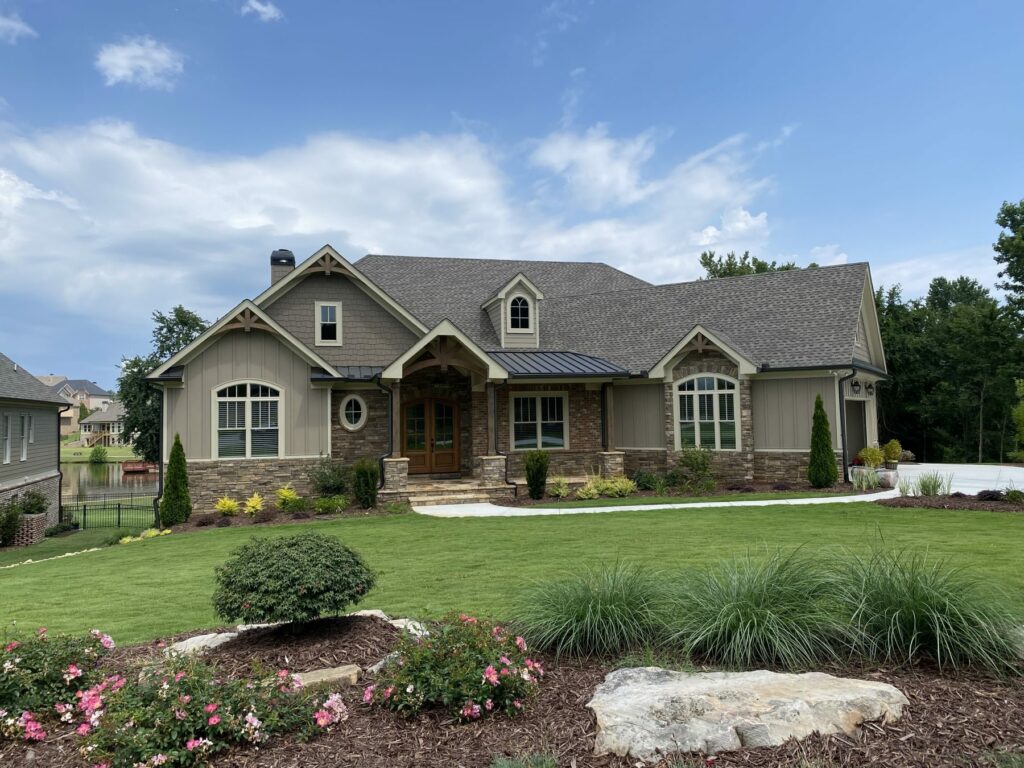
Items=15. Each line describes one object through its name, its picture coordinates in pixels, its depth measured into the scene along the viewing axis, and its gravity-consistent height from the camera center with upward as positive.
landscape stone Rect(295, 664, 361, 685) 4.17 -1.63
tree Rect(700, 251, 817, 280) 39.41 +9.37
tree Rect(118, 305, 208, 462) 37.91 +2.76
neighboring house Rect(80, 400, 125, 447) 89.12 +0.38
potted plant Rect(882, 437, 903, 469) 21.16 -1.20
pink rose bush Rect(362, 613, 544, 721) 3.72 -1.49
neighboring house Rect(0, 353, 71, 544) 18.66 -0.31
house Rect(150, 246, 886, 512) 16.12 +1.07
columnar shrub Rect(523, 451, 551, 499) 16.59 -1.32
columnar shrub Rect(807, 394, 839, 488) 16.53 -1.03
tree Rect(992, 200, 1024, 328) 28.14 +7.07
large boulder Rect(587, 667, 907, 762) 3.27 -1.54
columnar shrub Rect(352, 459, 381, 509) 15.25 -1.37
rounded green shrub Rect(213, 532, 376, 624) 4.68 -1.16
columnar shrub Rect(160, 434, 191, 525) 14.77 -1.50
